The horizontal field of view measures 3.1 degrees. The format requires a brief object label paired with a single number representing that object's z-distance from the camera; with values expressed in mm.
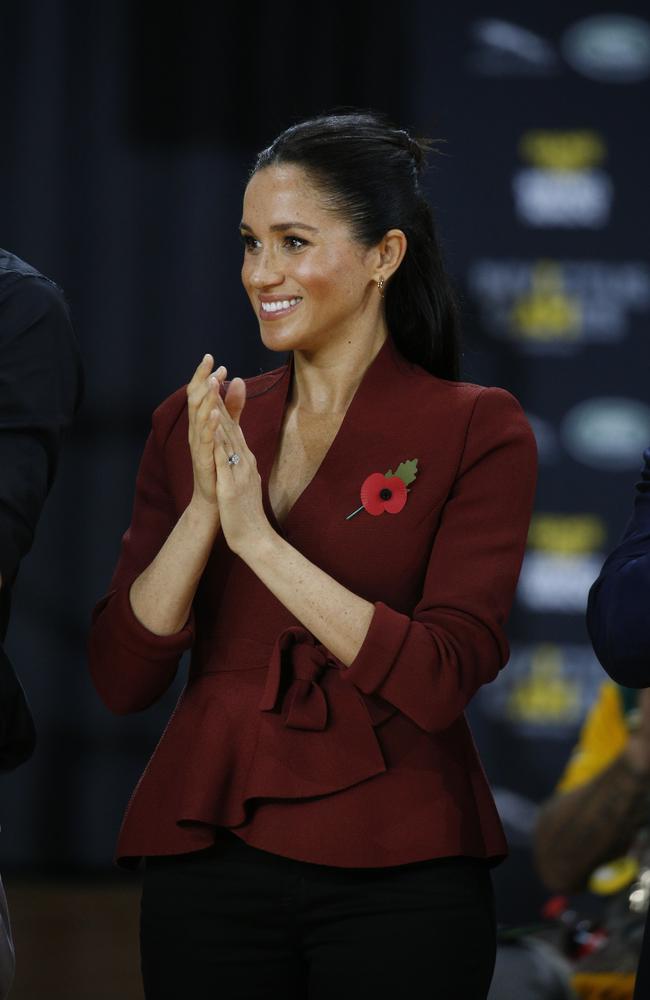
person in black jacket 11837
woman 11889
